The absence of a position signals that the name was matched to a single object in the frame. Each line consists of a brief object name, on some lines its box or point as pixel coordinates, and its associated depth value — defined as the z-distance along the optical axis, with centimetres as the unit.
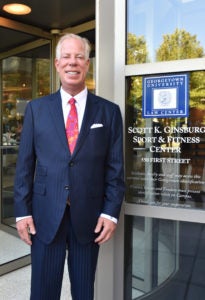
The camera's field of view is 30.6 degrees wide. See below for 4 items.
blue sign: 180
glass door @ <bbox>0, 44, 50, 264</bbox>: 368
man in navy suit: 169
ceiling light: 297
